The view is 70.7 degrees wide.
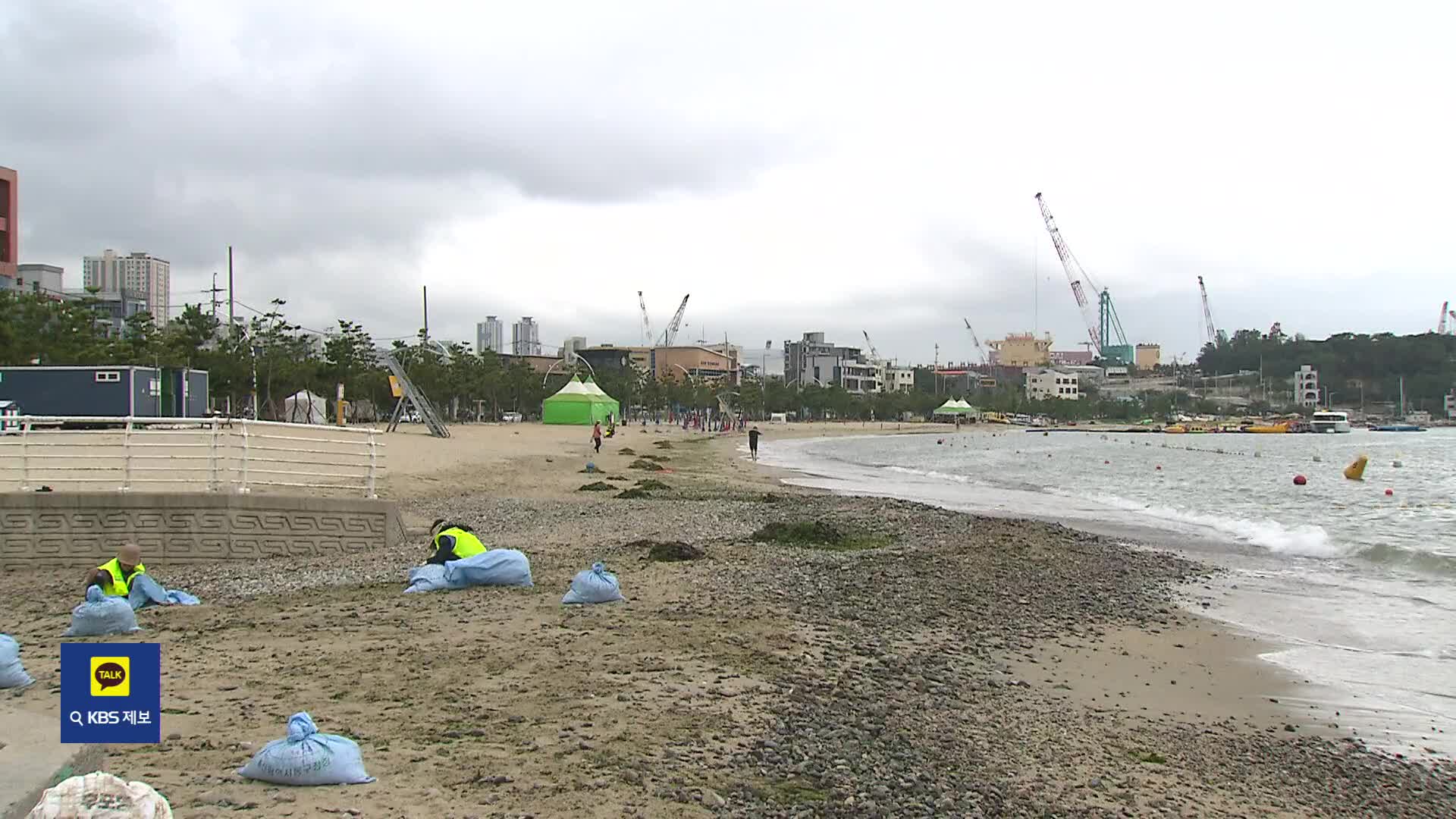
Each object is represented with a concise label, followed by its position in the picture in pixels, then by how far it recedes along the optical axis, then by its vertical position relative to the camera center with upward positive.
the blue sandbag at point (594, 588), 9.28 -1.75
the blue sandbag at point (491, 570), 9.98 -1.72
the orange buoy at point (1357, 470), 44.59 -3.01
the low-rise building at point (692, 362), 191.75 +6.67
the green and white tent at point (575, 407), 83.88 -0.93
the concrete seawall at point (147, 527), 11.94 -1.59
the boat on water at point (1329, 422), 152.12 -3.05
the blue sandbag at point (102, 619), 7.52 -1.67
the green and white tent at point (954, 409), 163.64 -1.56
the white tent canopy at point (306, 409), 64.70 -0.98
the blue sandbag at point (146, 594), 8.88 -1.76
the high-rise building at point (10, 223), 62.06 +10.35
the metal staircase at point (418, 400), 47.28 -0.24
